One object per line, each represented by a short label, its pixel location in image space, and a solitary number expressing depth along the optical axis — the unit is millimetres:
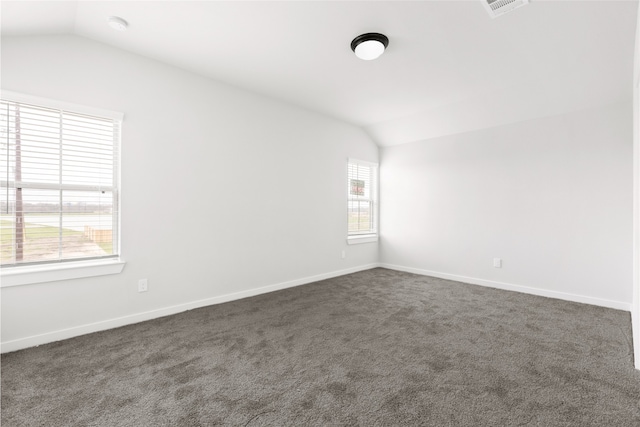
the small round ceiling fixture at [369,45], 2545
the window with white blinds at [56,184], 2406
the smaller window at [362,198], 5320
